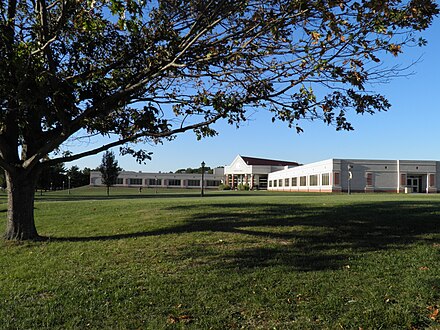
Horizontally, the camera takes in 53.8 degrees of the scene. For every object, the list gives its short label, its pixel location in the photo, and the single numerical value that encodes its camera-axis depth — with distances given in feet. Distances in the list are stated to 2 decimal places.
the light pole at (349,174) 187.60
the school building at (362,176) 200.64
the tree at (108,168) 177.47
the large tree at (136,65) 23.41
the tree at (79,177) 319.68
